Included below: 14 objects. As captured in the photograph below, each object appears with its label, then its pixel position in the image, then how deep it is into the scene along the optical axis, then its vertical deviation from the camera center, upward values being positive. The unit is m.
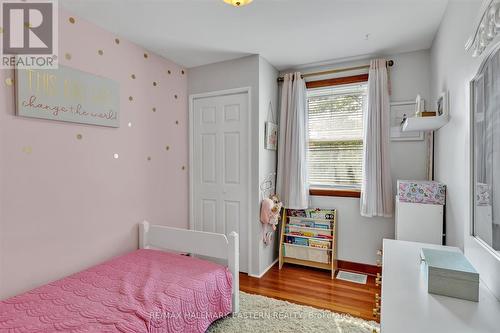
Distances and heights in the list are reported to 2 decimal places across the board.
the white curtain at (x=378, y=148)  2.77 +0.18
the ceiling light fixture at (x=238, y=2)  1.45 +0.94
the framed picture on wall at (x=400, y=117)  2.75 +0.53
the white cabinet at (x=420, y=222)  1.99 -0.46
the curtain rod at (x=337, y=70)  2.80 +1.14
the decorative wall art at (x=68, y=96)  1.76 +0.54
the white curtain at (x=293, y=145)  3.11 +0.25
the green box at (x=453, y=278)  1.01 -0.46
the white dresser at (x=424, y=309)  0.85 -0.54
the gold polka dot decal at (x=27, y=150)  1.76 +0.11
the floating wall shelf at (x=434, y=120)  1.92 +0.35
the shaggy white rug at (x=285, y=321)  1.97 -1.28
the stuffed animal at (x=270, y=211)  2.88 -0.53
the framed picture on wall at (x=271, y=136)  3.02 +0.36
